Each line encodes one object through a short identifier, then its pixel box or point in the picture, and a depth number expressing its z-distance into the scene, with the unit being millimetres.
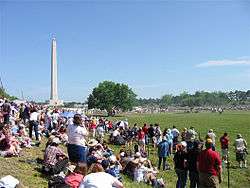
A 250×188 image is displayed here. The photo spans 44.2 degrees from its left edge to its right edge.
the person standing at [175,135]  19663
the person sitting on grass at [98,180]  5329
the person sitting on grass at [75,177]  6240
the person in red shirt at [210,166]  8515
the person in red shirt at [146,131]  21135
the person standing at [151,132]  21090
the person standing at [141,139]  19395
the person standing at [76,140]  8948
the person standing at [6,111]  15275
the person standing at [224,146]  16662
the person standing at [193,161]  10022
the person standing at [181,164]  10383
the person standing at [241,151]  15940
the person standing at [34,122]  15245
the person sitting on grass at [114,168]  10375
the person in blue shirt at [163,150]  15023
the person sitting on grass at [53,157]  9903
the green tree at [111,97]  87919
